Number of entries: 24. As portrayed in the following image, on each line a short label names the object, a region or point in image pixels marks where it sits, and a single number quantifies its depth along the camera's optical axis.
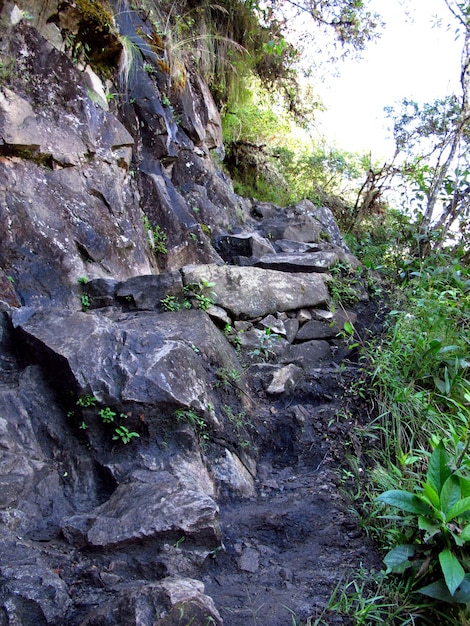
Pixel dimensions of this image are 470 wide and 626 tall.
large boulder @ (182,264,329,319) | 4.48
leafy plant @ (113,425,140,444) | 2.97
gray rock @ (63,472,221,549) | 2.39
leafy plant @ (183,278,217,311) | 4.29
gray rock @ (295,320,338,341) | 4.78
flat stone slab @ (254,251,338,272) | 5.30
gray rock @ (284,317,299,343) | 4.69
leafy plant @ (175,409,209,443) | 3.13
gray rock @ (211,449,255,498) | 3.12
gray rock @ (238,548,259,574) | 2.49
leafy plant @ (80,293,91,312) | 4.16
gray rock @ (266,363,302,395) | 4.02
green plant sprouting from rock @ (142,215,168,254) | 5.30
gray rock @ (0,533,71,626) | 1.90
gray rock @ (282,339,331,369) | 4.42
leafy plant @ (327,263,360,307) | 5.22
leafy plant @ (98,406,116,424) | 2.98
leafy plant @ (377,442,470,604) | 2.11
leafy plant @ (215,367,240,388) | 3.69
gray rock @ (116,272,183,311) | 4.18
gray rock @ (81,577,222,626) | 1.82
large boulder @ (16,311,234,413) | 3.05
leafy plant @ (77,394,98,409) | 2.98
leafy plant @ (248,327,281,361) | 4.36
